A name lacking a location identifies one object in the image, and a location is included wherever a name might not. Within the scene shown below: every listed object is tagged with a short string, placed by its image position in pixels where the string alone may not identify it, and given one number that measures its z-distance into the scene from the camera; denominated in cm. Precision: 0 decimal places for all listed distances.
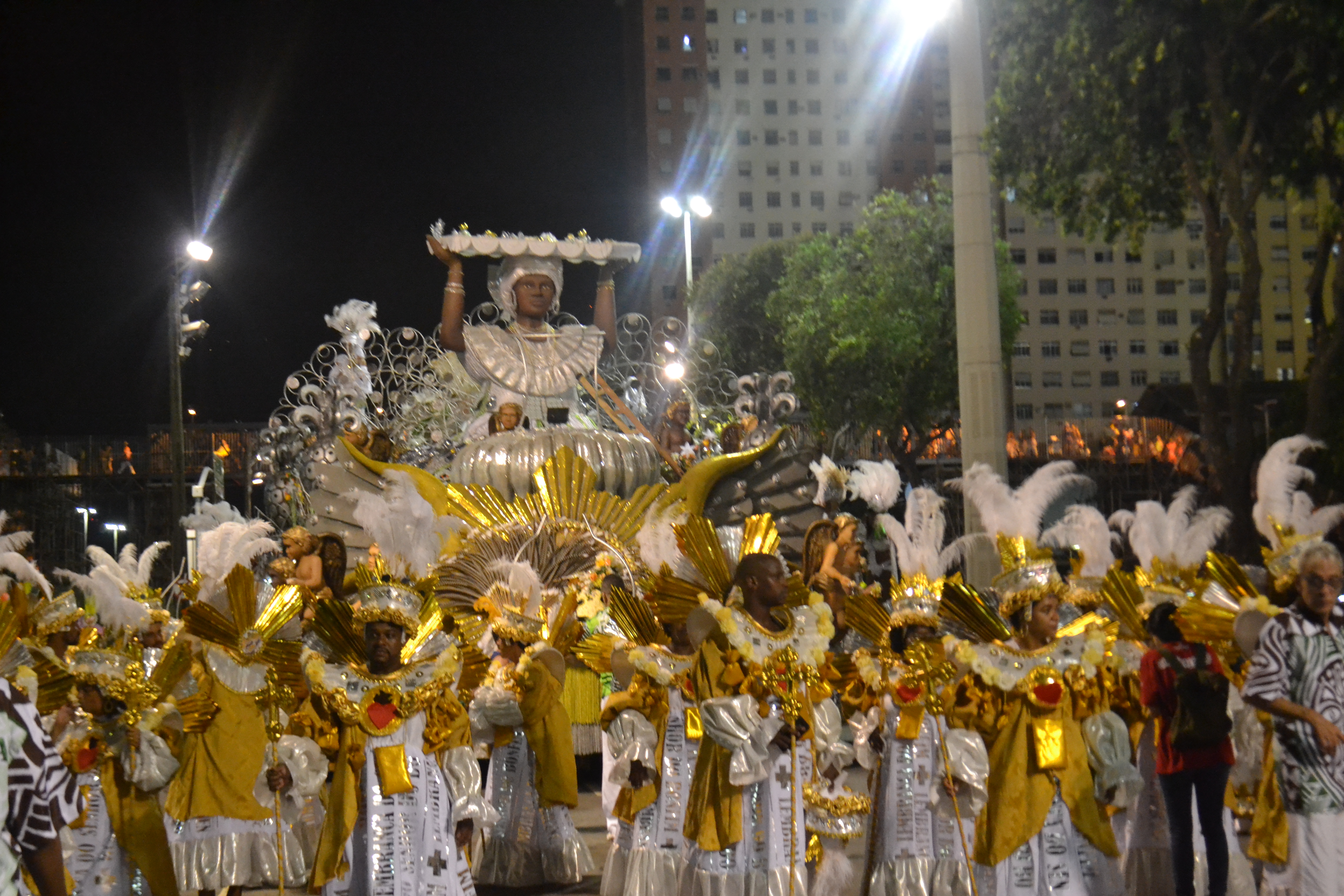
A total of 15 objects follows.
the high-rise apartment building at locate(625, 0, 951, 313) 9594
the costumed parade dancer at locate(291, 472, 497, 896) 648
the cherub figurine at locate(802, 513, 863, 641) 1084
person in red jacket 746
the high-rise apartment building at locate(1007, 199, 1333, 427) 8919
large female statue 1459
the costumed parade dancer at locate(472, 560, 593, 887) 877
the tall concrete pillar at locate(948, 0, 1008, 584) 1449
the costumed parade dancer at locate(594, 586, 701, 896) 731
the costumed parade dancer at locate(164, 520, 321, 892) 805
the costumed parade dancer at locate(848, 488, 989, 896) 766
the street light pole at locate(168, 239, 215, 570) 2061
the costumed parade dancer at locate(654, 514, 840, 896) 698
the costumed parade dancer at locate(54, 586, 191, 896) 736
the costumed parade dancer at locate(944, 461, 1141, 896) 686
